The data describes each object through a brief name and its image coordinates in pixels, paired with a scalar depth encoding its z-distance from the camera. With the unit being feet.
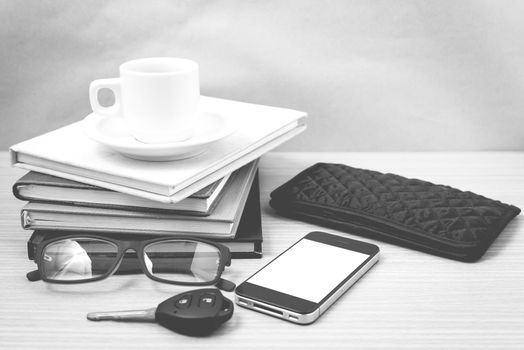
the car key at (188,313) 1.93
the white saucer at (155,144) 2.36
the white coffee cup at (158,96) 2.41
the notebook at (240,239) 2.41
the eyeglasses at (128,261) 2.26
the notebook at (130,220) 2.39
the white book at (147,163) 2.30
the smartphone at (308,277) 2.04
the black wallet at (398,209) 2.41
